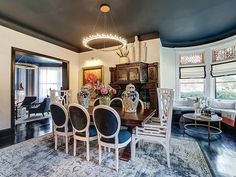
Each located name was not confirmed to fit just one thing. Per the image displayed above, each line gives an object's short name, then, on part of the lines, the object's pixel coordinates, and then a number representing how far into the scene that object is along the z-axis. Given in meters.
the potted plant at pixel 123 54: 4.77
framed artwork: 5.62
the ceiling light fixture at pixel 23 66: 6.57
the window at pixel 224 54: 4.74
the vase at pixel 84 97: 3.14
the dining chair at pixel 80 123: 2.38
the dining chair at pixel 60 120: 2.65
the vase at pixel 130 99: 2.68
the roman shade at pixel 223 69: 4.69
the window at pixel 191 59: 5.63
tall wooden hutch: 4.32
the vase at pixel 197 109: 3.98
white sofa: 4.06
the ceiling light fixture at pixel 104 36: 3.09
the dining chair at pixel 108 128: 2.10
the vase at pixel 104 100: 2.88
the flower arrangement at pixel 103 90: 2.83
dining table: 2.14
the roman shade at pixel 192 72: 5.54
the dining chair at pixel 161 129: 2.29
